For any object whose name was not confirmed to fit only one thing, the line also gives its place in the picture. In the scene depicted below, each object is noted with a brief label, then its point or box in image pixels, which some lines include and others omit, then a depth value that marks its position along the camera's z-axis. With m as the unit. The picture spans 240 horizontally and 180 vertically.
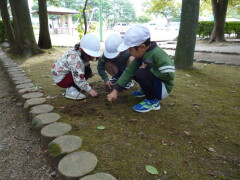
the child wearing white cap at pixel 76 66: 2.44
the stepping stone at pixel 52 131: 1.76
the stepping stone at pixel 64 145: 1.56
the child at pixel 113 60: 2.69
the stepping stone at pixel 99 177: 1.28
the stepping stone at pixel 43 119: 1.99
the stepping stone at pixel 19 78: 3.60
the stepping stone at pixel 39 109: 2.21
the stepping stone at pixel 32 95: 2.69
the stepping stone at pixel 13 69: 4.38
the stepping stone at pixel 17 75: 3.83
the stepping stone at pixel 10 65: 4.86
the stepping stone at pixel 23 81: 3.39
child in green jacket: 2.10
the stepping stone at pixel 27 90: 2.90
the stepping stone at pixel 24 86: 3.13
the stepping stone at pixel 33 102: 2.43
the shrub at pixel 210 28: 15.37
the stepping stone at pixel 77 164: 1.33
